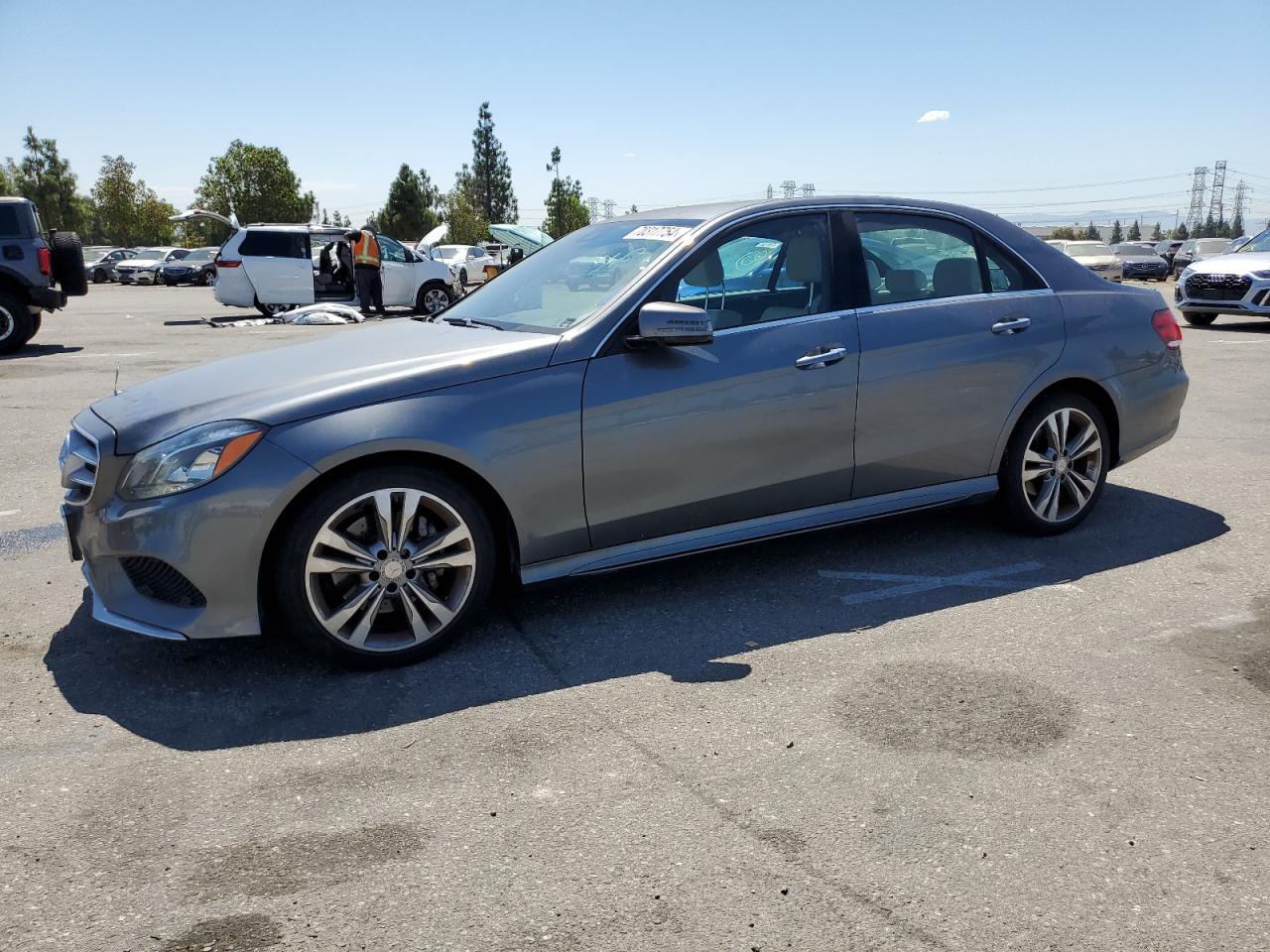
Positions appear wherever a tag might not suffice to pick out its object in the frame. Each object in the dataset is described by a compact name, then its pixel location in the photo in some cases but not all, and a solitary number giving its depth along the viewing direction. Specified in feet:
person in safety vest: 59.67
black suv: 45.37
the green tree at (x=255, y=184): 277.03
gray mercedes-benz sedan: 12.05
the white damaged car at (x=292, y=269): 65.21
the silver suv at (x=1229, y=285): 51.55
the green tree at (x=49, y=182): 297.74
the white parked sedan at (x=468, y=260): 125.29
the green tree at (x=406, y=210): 304.09
